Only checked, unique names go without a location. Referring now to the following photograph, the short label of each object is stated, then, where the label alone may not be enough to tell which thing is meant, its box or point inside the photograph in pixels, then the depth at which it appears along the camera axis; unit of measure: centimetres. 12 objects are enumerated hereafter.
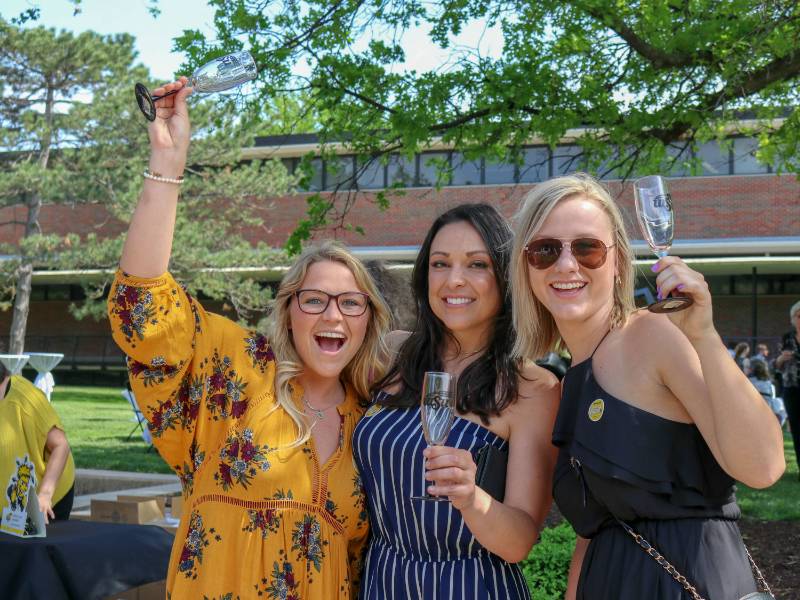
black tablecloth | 405
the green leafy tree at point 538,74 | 661
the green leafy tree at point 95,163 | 2334
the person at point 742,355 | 1770
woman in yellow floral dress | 268
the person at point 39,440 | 503
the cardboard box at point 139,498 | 599
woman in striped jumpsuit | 273
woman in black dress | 213
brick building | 2597
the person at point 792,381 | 1067
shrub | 498
